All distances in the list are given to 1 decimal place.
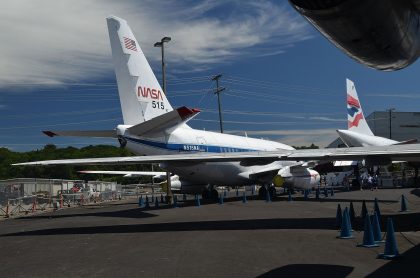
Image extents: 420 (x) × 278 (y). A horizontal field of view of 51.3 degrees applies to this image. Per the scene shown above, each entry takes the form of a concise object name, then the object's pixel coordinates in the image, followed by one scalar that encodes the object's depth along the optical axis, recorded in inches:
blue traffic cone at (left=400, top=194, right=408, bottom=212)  666.3
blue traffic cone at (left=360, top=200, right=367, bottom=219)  533.9
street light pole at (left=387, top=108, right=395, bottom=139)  2950.3
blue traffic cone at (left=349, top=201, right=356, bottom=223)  538.3
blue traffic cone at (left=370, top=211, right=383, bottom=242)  403.9
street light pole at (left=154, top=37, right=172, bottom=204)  1041.3
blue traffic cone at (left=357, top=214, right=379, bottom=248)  382.9
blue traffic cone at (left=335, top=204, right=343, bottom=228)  521.3
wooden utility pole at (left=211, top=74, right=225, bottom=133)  2071.9
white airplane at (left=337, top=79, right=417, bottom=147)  1432.1
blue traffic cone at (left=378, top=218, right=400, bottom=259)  332.2
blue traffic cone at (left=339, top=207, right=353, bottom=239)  436.1
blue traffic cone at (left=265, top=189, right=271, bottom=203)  1013.8
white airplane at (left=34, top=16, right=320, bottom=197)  828.0
